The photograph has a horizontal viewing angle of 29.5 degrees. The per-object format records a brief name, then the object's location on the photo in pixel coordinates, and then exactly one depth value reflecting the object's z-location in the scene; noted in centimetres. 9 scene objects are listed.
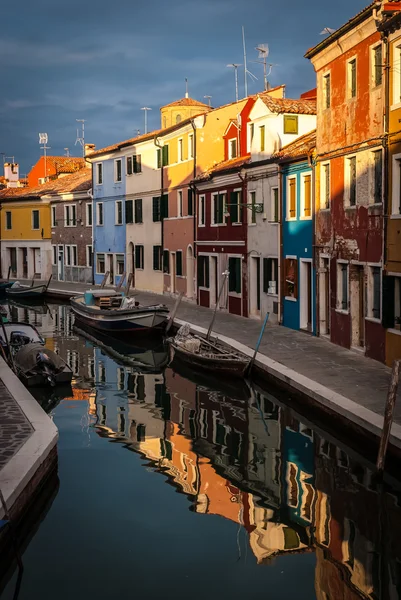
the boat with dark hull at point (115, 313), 2900
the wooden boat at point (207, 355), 2025
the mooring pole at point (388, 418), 1175
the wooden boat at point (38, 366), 2023
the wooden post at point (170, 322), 2872
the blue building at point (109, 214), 4716
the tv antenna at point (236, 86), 3662
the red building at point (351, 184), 1947
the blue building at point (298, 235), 2458
